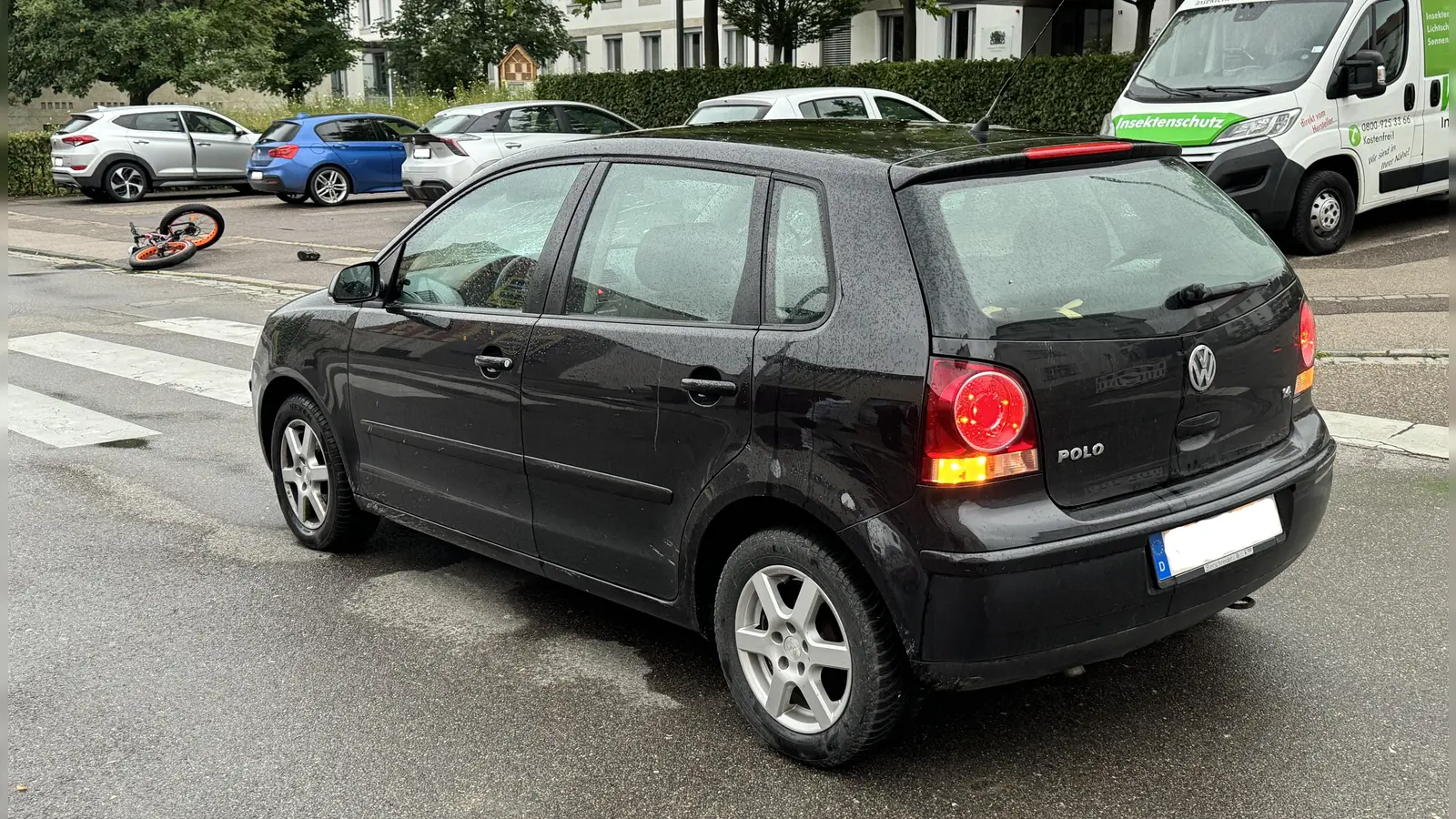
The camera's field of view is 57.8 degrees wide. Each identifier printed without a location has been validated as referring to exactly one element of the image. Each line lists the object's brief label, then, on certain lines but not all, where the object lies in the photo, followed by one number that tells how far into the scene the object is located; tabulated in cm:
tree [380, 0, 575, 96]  5238
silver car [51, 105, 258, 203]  2525
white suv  1855
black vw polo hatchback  309
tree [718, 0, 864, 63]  3594
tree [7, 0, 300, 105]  3059
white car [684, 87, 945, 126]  1495
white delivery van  1112
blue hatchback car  2336
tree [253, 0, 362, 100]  5350
